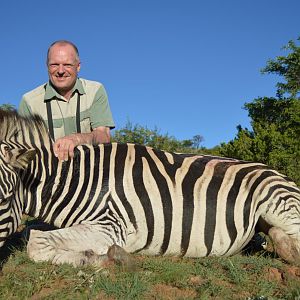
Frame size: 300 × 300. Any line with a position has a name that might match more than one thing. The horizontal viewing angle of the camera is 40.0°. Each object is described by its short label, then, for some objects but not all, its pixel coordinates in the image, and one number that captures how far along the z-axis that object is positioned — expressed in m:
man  3.46
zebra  2.53
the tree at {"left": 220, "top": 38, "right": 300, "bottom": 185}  11.89
